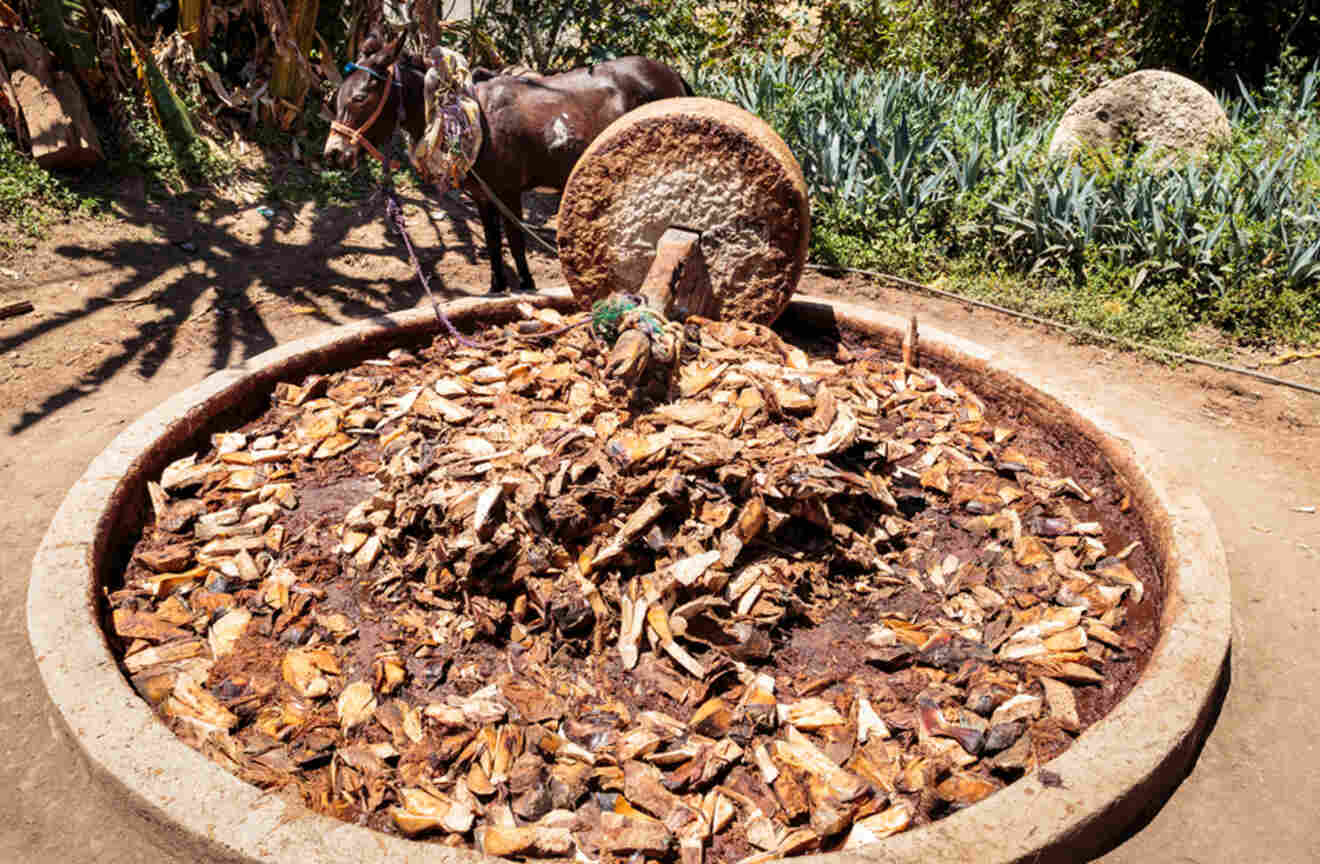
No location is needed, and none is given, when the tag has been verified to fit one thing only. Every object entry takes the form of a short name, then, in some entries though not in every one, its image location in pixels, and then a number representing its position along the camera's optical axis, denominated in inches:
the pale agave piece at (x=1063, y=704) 94.1
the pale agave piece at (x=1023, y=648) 102.7
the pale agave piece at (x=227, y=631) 102.0
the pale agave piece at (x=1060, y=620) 105.3
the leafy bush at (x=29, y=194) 230.2
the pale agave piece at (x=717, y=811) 83.6
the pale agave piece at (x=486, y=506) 104.3
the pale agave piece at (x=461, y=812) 82.2
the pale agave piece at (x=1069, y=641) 102.8
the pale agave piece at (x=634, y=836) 79.7
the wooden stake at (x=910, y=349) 158.1
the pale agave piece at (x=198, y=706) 92.2
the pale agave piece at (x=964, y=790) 86.0
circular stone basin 74.2
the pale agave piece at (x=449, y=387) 138.7
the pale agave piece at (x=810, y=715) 94.1
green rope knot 133.6
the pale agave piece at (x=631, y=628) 100.7
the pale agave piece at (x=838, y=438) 117.6
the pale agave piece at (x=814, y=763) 85.7
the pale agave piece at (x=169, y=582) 109.7
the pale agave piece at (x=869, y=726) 93.1
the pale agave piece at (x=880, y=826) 81.7
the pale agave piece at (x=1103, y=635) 103.8
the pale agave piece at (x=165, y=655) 98.9
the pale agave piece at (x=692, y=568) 102.8
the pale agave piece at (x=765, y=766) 88.0
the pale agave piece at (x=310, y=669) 97.7
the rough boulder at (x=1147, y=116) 253.1
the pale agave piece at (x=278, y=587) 108.7
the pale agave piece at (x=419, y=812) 82.3
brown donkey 177.3
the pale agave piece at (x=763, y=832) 81.1
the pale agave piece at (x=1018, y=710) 94.8
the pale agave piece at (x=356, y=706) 93.9
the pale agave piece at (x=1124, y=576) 112.1
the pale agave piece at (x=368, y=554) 113.4
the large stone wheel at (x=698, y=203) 148.0
